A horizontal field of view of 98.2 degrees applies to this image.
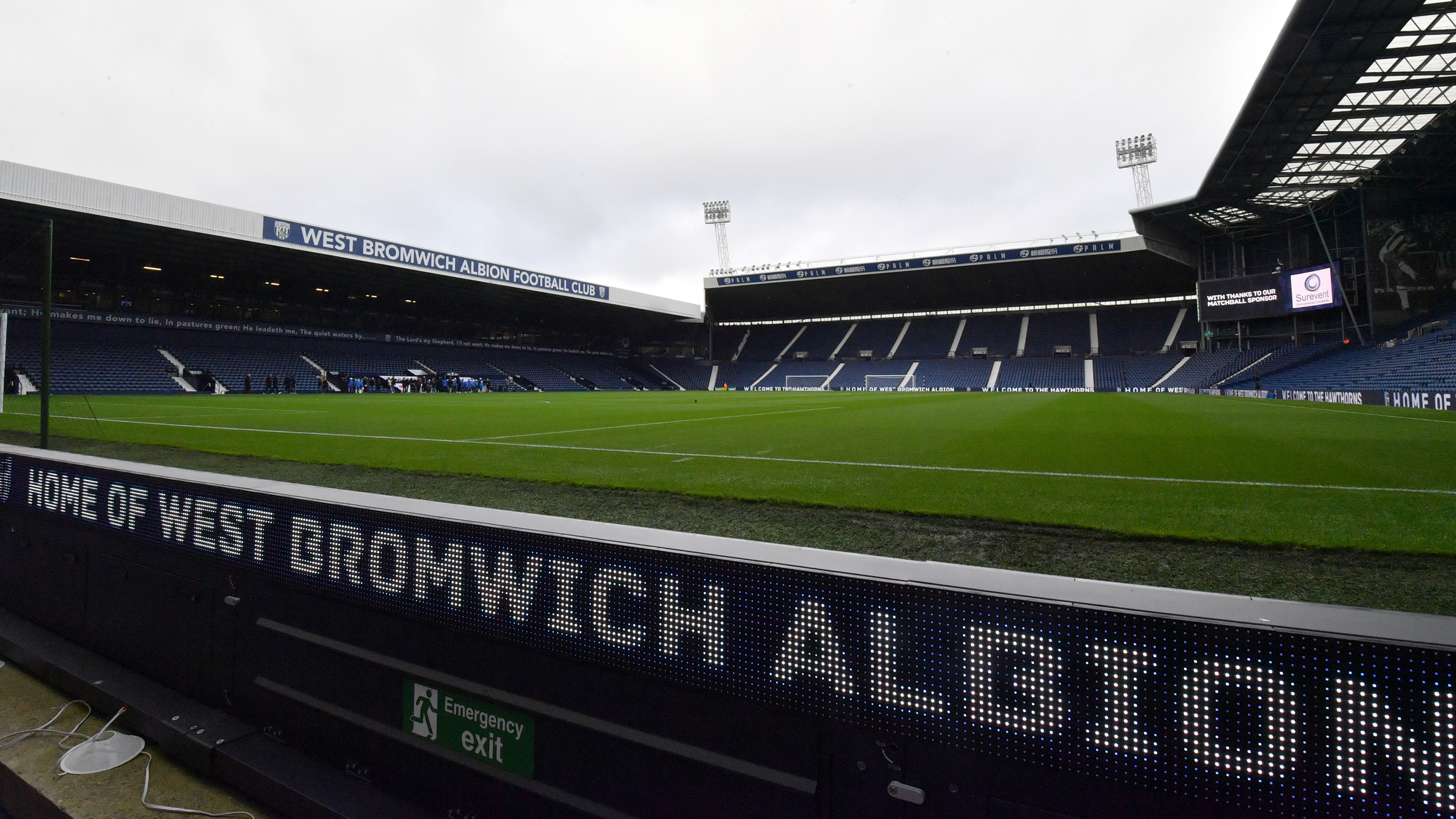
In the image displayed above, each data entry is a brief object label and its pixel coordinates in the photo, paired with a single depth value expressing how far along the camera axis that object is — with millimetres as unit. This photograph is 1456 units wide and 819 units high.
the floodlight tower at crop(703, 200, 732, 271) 58656
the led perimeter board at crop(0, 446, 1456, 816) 1104
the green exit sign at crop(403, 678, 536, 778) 1944
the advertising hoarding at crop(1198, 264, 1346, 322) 31141
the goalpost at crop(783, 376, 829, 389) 53722
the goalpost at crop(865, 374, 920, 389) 50125
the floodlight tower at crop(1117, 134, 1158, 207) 44009
